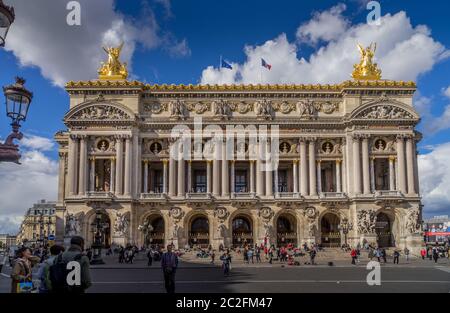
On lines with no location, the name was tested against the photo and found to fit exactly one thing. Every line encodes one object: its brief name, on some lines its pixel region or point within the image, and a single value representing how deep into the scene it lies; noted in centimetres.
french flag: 6825
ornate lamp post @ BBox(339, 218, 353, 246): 6450
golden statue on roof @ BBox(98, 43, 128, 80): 7238
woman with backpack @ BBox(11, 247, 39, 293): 1384
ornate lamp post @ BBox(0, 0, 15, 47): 944
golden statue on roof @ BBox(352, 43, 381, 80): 7288
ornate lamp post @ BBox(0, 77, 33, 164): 1038
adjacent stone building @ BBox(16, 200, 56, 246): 16462
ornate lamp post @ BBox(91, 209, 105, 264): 5000
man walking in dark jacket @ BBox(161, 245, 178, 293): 2042
